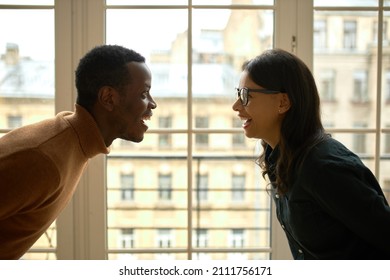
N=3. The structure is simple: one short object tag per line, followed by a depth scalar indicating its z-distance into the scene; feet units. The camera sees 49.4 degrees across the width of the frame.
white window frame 5.91
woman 3.67
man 3.64
